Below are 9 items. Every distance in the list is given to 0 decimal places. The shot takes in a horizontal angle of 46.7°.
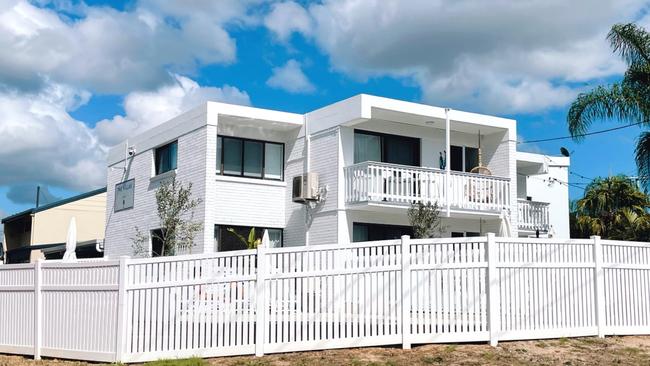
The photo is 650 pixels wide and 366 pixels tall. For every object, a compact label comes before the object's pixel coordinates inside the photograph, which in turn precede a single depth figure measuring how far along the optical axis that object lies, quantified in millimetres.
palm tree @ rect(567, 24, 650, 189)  19750
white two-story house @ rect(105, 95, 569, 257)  21109
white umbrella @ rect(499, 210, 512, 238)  21188
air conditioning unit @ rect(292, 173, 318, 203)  21469
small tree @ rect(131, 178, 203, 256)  19297
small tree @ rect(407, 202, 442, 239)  20422
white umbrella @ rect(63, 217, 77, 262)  16688
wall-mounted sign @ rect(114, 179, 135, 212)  25734
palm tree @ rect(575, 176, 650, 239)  32156
